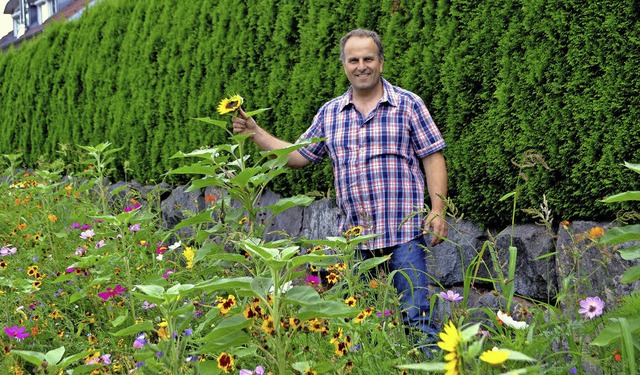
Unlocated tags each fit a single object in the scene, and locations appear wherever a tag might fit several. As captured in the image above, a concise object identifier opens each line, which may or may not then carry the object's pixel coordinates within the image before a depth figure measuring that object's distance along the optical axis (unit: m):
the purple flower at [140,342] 2.66
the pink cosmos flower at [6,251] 4.68
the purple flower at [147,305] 3.54
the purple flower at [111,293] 3.67
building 25.19
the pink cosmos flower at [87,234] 4.30
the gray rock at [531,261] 4.17
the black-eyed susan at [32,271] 4.15
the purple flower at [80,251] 4.30
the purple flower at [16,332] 3.24
